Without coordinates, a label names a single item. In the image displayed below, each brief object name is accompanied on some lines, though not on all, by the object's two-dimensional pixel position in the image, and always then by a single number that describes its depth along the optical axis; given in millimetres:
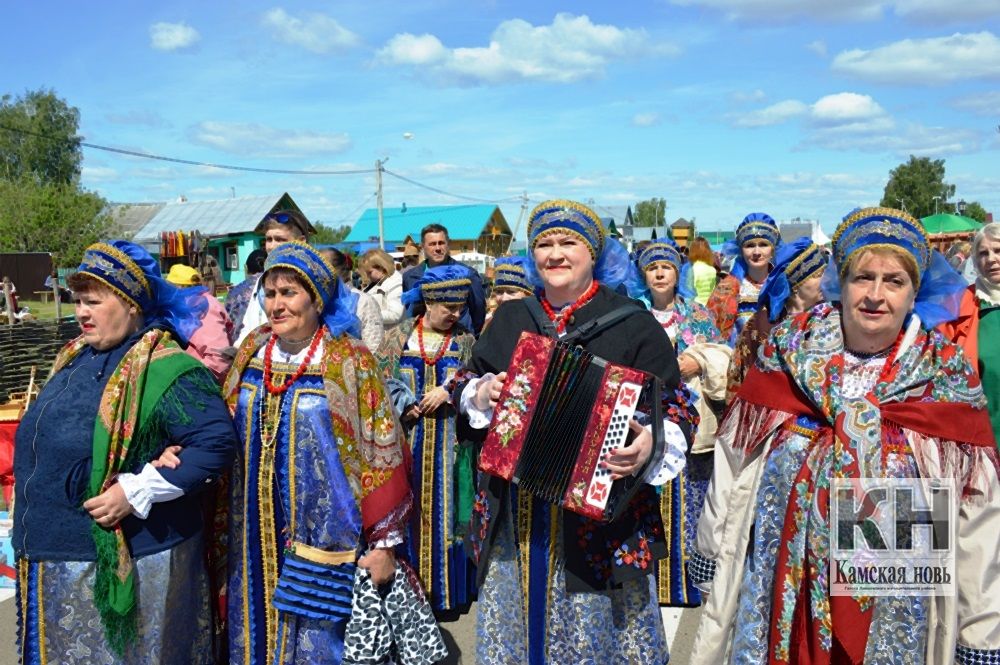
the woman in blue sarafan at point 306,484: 3232
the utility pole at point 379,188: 33006
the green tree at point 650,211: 121594
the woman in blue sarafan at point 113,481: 2926
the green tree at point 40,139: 59062
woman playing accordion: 2738
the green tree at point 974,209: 63556
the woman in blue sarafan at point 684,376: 4660
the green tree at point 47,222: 43562
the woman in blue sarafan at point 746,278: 6242
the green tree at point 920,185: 65125
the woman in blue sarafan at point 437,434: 4914
